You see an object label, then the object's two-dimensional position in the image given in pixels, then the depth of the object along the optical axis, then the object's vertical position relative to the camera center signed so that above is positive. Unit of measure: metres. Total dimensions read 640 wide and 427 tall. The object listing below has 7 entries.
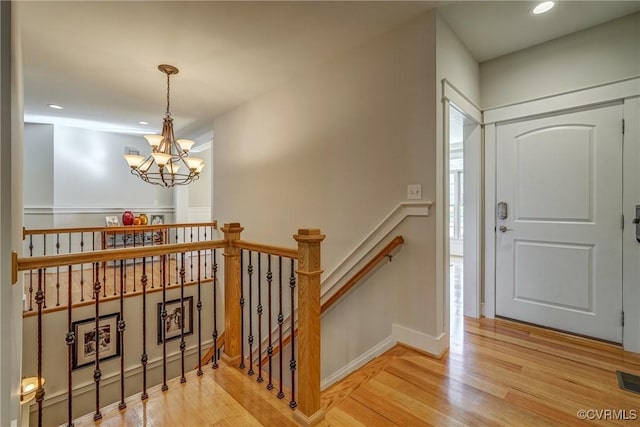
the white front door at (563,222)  2.31 -0.07
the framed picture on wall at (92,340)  3.46 -1.58
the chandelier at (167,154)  2.88 +0.64
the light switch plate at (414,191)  2.21 +0.18
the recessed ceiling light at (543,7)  2.05 +1.50
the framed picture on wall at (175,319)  4.18 -1.57
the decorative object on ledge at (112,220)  5.62 -0.12
